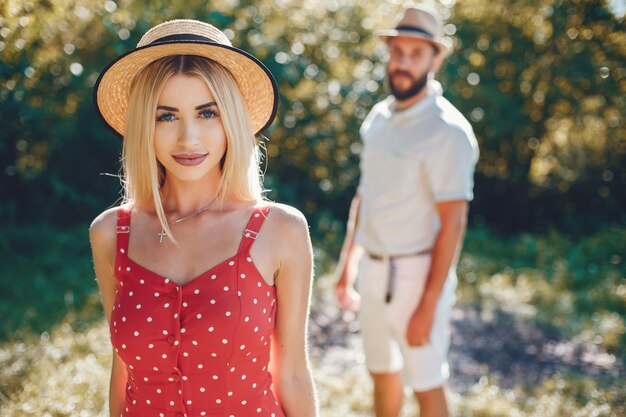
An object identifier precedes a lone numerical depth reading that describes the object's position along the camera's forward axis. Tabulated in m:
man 2.99
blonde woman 1.68
